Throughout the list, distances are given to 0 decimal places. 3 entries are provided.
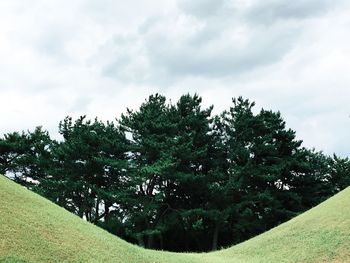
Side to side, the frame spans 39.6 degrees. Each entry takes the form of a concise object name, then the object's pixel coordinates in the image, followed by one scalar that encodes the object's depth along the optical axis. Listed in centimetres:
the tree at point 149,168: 3650
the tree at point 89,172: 3831
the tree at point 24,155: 4247
